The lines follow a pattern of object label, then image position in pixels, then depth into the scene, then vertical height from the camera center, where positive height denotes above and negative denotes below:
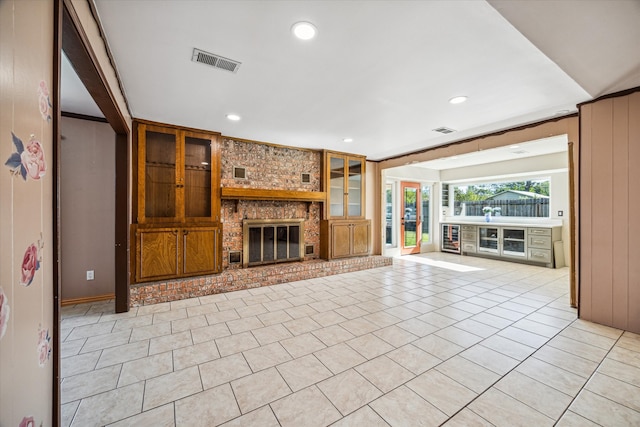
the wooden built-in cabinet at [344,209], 5.57 +0.09
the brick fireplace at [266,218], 4.23 -0.08
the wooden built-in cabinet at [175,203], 3.83 +0.16
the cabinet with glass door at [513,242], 5.86 -0.70
